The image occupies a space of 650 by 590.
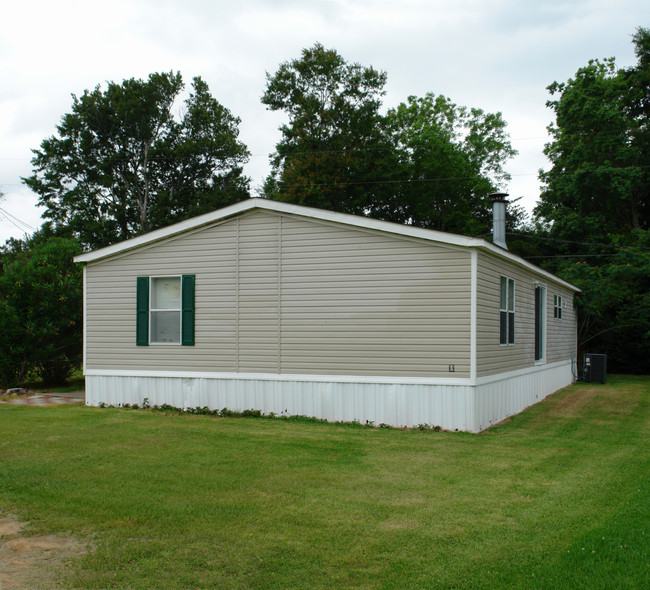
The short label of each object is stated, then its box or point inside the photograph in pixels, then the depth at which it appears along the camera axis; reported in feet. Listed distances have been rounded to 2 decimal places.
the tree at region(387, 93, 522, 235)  111.04
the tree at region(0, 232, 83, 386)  48.01
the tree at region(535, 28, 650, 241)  85.92
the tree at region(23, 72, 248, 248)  106.93
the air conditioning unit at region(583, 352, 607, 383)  62.49
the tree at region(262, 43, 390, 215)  98.89
